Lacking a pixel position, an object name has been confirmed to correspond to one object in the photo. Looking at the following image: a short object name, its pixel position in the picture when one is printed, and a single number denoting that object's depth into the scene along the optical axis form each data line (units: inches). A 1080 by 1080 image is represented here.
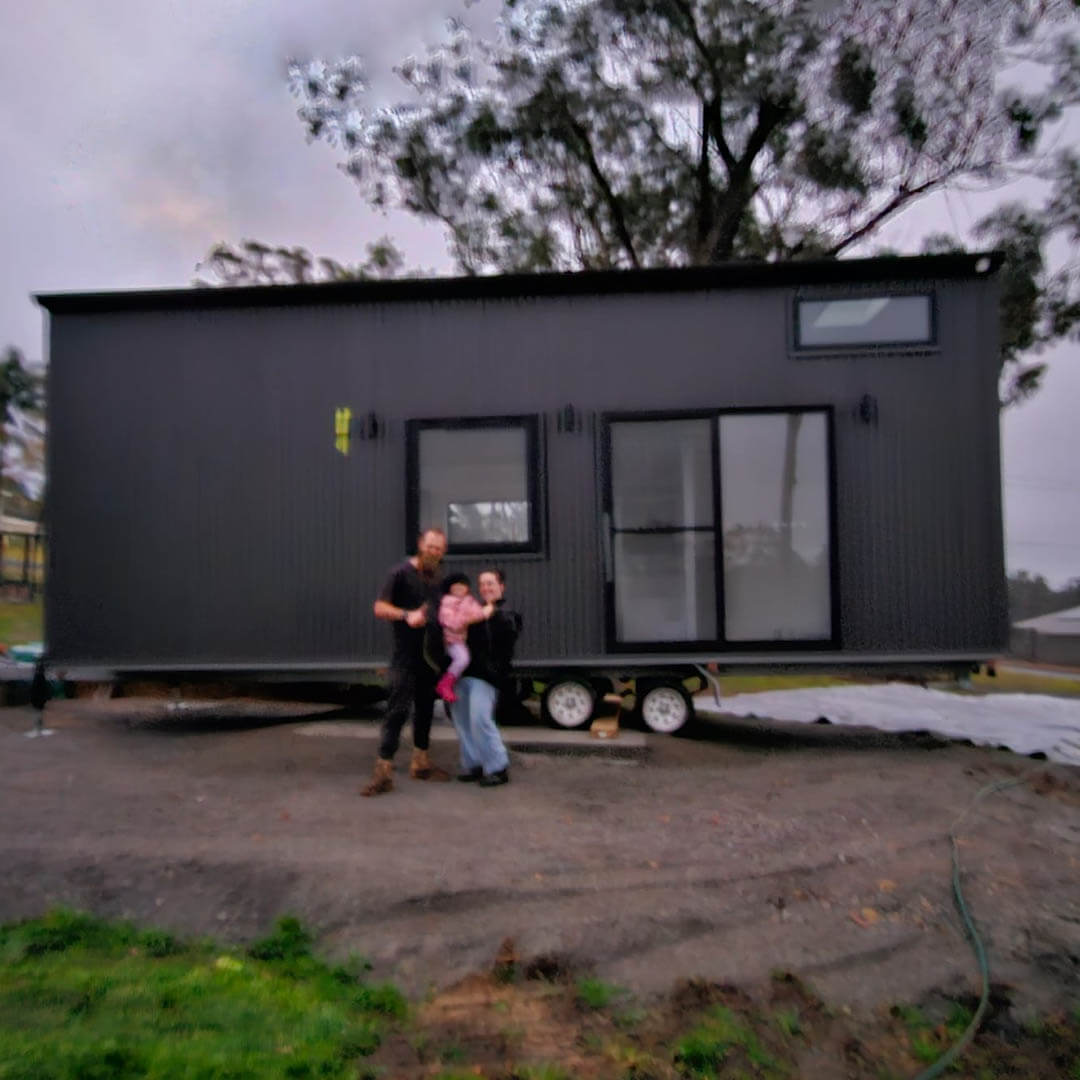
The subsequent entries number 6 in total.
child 248.8
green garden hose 130.0
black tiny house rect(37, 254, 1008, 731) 303.7
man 240.5
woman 250.2
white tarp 331.0
